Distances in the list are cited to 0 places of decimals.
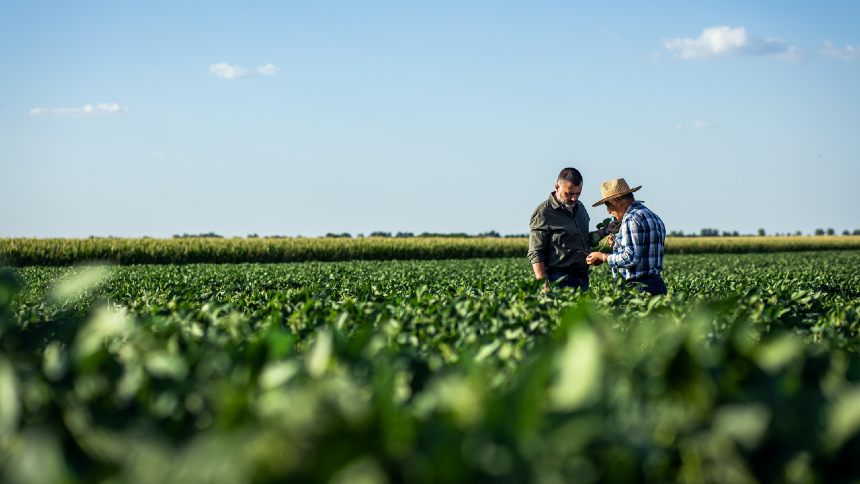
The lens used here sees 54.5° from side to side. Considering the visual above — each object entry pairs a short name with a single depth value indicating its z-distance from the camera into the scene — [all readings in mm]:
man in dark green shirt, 8820
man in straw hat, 7957
